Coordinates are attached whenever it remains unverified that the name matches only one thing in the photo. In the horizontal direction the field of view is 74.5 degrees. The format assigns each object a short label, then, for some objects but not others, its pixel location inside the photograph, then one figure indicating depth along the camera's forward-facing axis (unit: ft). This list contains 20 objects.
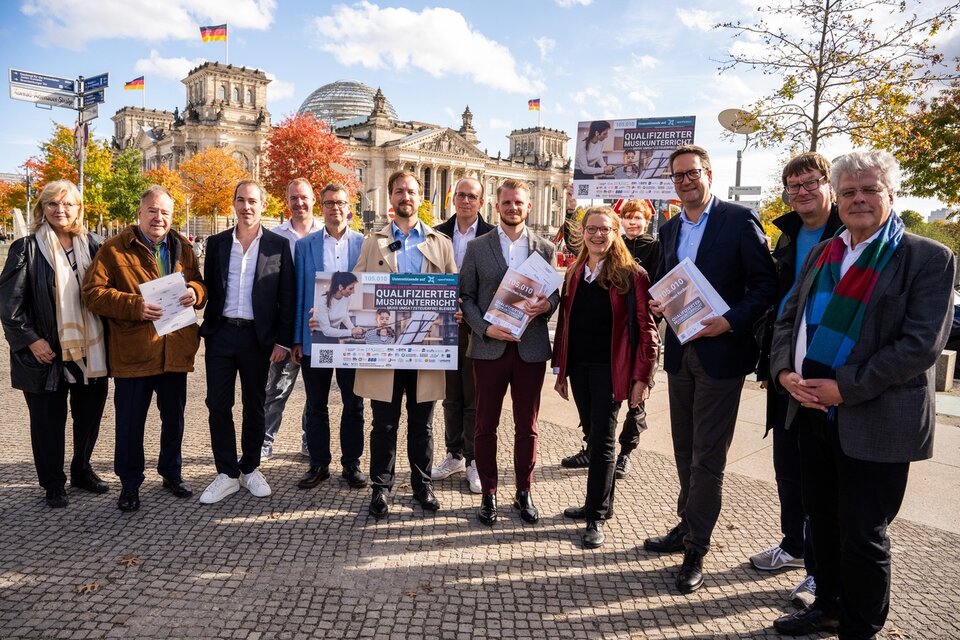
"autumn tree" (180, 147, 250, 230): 215.10
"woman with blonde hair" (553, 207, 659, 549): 14.84
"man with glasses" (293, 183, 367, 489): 18.48
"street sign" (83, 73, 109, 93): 54.03
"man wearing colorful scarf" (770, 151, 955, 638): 9.87
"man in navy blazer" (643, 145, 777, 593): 13.42
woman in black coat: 16.29
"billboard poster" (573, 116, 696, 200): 38.75
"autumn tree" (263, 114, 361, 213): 189.67
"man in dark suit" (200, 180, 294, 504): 17.37
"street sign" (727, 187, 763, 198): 52.95
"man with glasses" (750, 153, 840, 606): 13.67
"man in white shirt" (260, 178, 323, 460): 20.76
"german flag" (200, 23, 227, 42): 232.12
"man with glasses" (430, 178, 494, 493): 19.15
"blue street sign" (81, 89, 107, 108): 54.70
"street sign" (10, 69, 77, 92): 50.73
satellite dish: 43.50
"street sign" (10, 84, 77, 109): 50.72
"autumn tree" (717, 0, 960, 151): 38.99
